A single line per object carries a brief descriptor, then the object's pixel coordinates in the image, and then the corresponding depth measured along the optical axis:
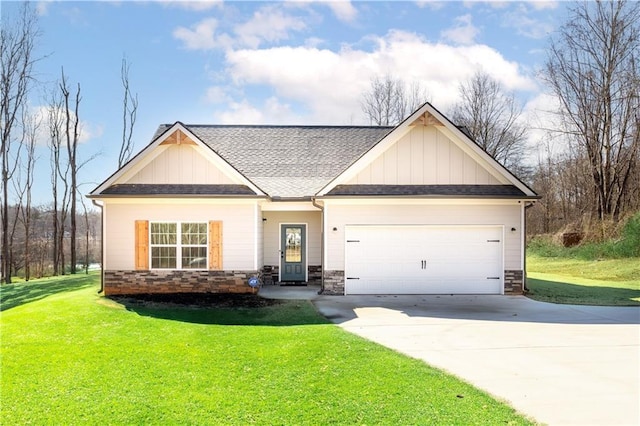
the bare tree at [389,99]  34.34
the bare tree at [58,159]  27.86
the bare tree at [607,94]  24.70
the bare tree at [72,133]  26.33
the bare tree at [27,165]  27.58
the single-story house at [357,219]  12.76
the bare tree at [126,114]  29.95
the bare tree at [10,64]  22.67
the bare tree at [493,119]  34.50
